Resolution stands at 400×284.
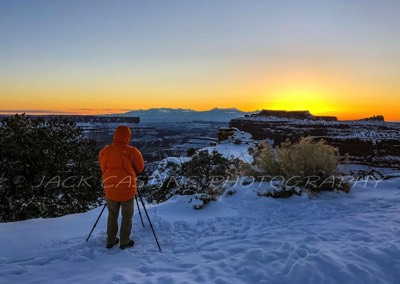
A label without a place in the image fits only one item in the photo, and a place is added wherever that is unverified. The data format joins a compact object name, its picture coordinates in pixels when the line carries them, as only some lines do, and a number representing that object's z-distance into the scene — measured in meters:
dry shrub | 8.54
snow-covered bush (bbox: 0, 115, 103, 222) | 8.93
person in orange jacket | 5.80
